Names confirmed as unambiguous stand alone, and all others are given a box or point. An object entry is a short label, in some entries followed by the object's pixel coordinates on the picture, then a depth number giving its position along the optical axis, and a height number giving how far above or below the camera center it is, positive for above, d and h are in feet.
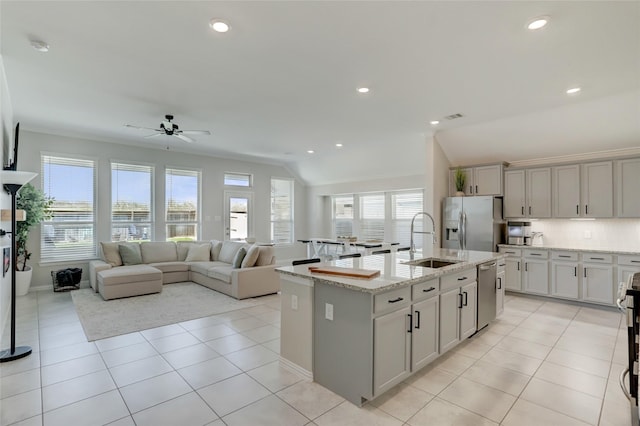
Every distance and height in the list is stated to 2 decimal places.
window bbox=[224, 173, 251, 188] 27.63 +3.18
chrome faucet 12.27 -1.41
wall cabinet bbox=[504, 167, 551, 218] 17.72 +1.28
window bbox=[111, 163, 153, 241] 21.88 +0.89
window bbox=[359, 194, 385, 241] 27.40 -0.19
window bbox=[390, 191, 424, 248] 24.93 +0.23
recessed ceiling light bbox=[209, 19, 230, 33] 8.20 +4.99
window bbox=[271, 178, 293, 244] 31.19 +0.38
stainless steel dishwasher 11.84 -3.04
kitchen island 7.46 -2.86
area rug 12.92 -4.53
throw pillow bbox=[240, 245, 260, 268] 18.15 -2.44
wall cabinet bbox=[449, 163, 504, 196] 19.17 +2.16
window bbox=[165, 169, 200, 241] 24.25 +0.85
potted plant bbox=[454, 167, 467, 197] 20.11 +2.22
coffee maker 18.15 -1.05
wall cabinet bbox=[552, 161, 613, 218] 15.90 +1.31
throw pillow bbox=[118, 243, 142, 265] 20.11 -2.53
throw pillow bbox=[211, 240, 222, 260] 23.21 -2.53
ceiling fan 15.84 +4.28
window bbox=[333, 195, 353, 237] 30.07 -0.02
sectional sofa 17.30 -3.23
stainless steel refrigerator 18.33 -0.49
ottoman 16.71 -3.66
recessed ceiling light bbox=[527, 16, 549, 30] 8.00 +4.96
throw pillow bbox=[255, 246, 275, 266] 18.61 -2.45
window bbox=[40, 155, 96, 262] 19.48 +0.35
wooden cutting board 8.25 -1.54
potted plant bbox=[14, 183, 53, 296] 16.65 -0.44
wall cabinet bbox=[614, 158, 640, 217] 15.14 +1.36
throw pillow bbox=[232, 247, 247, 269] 18.54 -2.54
